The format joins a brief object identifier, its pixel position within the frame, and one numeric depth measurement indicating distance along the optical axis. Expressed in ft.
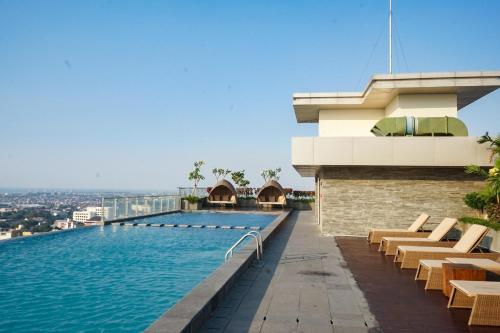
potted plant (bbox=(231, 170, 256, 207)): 108.06
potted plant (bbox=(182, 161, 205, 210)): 97.69
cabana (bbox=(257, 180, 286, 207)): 100.17
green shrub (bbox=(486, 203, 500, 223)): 38.85
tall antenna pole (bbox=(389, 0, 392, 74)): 60.13
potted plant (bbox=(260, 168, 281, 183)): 139.33
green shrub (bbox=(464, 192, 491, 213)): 40.43
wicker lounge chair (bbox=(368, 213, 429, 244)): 37.88
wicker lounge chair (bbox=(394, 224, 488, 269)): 27.09
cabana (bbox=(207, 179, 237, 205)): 103.14
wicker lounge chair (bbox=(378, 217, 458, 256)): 32.65
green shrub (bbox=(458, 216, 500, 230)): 35.22
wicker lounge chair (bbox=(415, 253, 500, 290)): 22.53
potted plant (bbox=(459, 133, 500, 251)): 38.37
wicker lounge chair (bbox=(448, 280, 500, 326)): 16.51
